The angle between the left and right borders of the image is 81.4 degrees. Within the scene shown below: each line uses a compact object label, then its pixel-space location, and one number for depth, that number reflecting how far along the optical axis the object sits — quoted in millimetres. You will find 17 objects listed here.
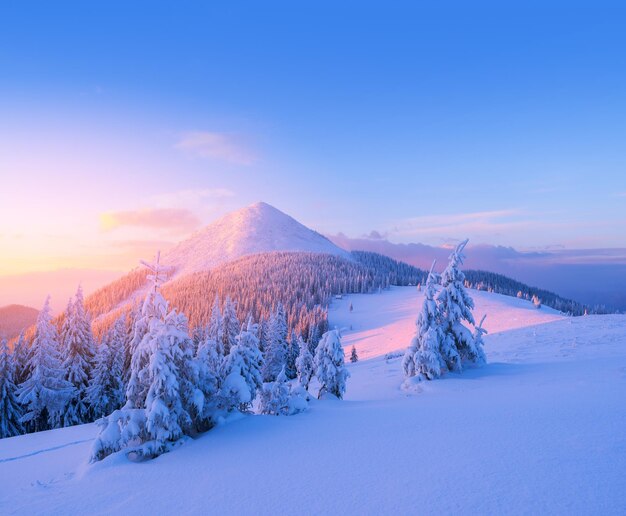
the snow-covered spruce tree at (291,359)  60888
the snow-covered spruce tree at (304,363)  40172
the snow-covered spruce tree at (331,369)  23047
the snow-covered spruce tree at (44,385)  31000
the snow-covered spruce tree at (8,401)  31234
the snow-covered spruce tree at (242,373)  14135
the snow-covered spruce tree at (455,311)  21234
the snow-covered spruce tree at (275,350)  54094
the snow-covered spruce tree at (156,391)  11609
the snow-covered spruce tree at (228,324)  44719
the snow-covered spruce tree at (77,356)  34000
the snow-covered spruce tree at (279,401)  14938
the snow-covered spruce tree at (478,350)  21828
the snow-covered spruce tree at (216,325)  44938
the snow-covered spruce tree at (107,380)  34375
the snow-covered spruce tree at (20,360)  34250
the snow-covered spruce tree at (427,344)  20078
